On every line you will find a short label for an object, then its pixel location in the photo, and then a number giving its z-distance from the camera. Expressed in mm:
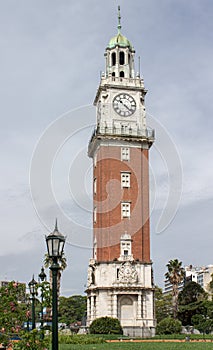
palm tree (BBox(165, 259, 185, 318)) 67375
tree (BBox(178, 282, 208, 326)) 70750
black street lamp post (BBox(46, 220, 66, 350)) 10367
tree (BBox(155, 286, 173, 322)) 95781
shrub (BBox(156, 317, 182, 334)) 45125
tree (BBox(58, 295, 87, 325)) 91812
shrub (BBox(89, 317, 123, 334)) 43562
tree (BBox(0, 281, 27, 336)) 15734
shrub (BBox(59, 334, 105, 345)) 32200
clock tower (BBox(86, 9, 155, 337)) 47938
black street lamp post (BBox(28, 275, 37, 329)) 20325
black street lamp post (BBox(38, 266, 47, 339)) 17648
